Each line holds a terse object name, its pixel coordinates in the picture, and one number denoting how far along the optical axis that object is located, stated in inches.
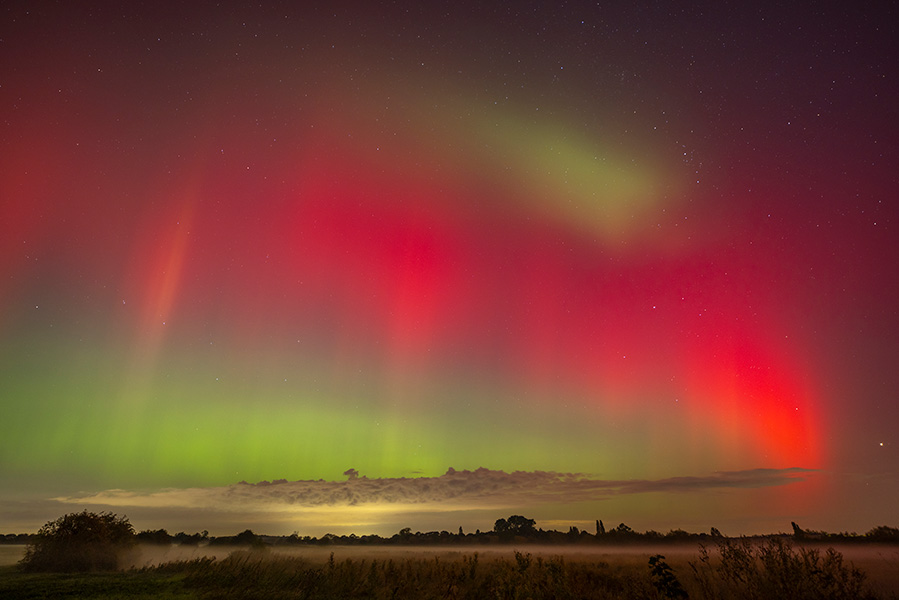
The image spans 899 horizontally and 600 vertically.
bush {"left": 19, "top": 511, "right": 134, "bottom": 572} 1673.2
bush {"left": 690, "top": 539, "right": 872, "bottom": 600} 531.8
